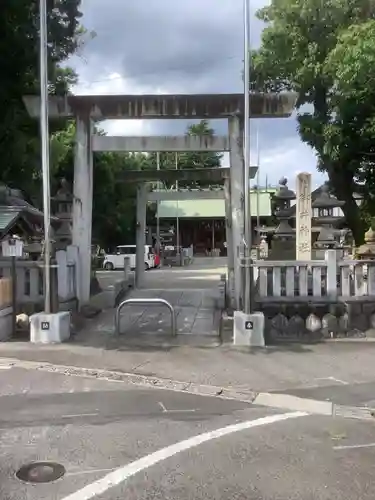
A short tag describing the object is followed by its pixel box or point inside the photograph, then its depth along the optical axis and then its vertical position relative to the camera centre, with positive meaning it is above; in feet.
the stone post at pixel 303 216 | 49.60 +2.73
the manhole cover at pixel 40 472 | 14.93 -6.20
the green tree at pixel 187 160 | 171.63 +27.47
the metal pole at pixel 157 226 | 145.61 +5.68
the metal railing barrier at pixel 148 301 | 34.26 -4.36
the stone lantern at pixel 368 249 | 38.81 -0.23
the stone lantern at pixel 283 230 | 56.08 +1.69
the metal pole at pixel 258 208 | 143.97 +9.93
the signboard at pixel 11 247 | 34.53 +0.07
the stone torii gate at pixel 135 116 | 40.32 +9.66
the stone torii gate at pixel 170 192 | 55.31 +5.85
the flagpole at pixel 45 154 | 33.78 +5.80
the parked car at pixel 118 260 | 118.21 -2.74
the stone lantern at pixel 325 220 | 52.60 +2.58
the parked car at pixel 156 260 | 121.39 -2.81
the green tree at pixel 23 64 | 43.14 +15.20
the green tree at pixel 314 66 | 59.11 +20.65
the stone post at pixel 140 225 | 60.44 +2.39
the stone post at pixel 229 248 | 45.93 -0.12
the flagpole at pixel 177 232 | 154.01 +4.15
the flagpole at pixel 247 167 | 33.60 +5.06
